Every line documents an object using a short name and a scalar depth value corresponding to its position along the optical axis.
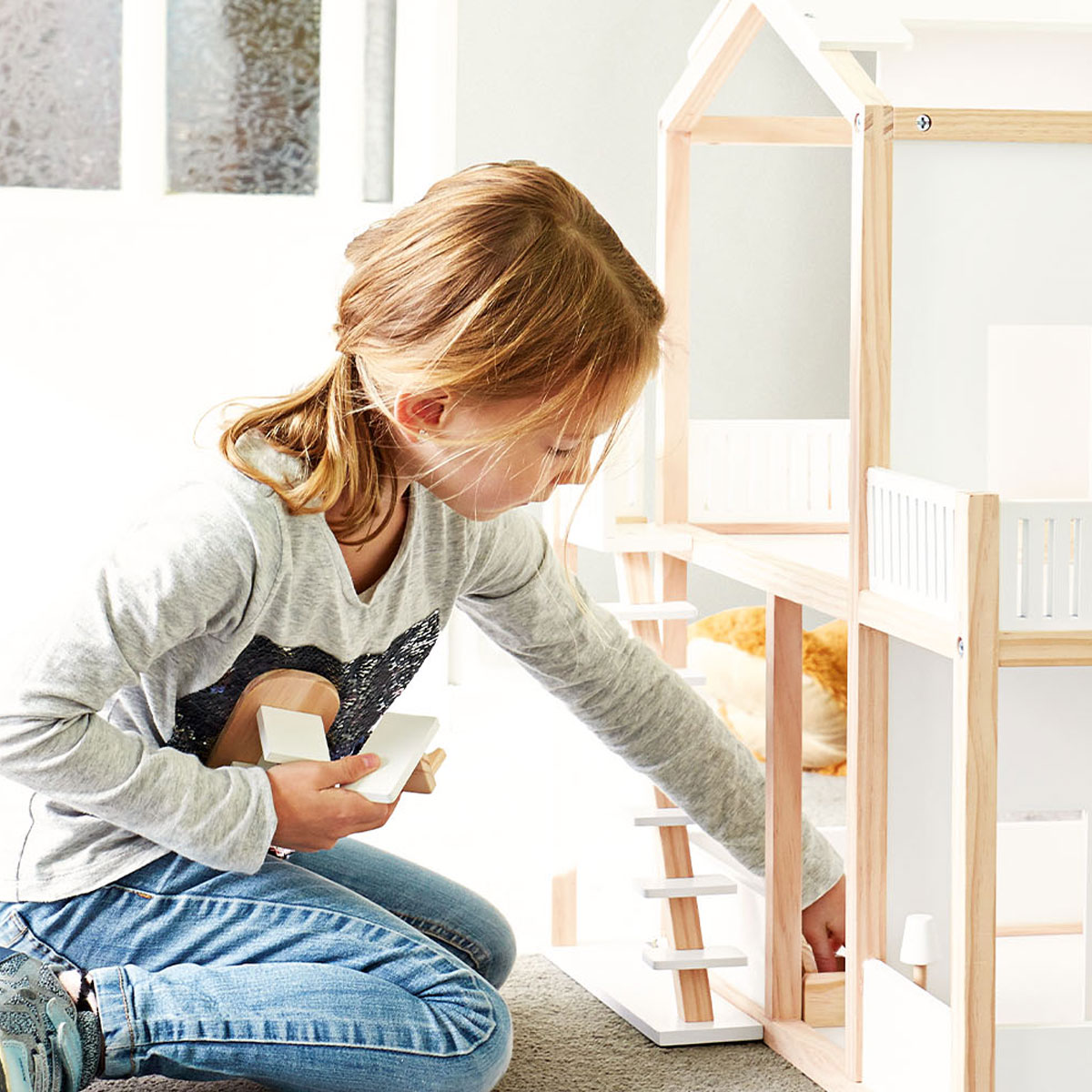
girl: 2.24
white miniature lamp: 2.31
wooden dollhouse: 2.22
